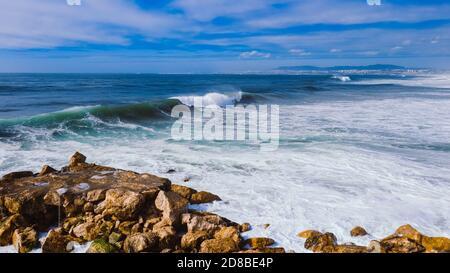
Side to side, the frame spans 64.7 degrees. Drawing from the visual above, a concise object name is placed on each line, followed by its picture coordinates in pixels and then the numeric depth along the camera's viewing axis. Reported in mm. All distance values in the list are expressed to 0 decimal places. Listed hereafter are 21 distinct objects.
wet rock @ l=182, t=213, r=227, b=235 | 5574
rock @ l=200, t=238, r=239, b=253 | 5031
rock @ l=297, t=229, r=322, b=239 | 5594
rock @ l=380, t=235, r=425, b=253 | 4980
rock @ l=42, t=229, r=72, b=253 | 5152
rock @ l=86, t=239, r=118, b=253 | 5035
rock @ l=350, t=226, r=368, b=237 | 5789
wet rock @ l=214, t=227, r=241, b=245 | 5234
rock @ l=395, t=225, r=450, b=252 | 5043
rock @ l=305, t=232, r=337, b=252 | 5297
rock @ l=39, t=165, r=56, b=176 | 7611
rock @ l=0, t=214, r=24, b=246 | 5439
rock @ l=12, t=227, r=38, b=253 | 5234
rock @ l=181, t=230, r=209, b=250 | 5168
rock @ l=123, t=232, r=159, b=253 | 5023
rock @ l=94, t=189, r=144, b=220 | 5809
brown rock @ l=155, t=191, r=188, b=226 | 5710
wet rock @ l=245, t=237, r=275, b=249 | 5363
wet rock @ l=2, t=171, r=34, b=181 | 7216
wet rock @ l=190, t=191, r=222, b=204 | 6926
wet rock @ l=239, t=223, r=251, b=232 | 5891
